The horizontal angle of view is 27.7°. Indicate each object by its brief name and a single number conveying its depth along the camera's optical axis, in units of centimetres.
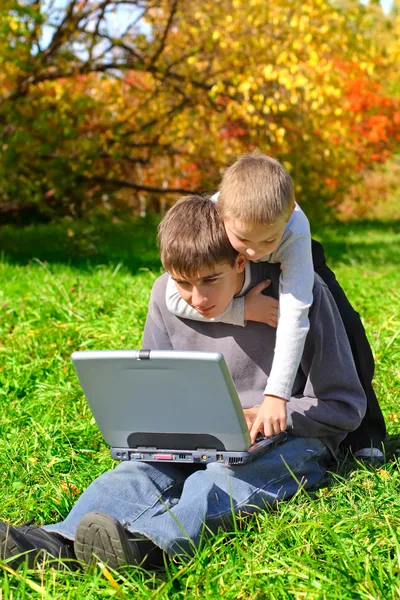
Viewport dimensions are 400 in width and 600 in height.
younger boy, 230
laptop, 219
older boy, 213
